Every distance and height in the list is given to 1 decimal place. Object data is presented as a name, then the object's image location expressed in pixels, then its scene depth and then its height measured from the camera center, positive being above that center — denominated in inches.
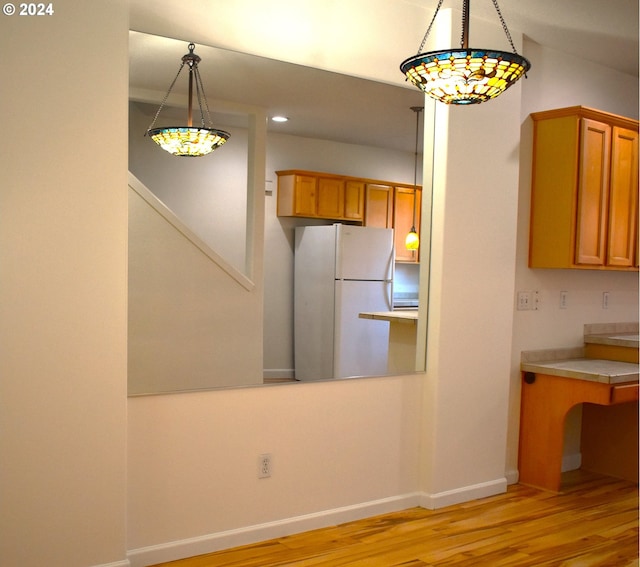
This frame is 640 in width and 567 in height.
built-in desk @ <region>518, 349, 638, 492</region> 159.5 -37.9
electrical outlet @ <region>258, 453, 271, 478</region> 131.3 -39.7
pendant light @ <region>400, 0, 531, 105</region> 89.7 +23.4
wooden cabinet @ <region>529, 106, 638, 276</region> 165.6 +15.9
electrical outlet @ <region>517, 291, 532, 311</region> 171.2 -11.0
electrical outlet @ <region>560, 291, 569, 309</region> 181.3 -11.0
